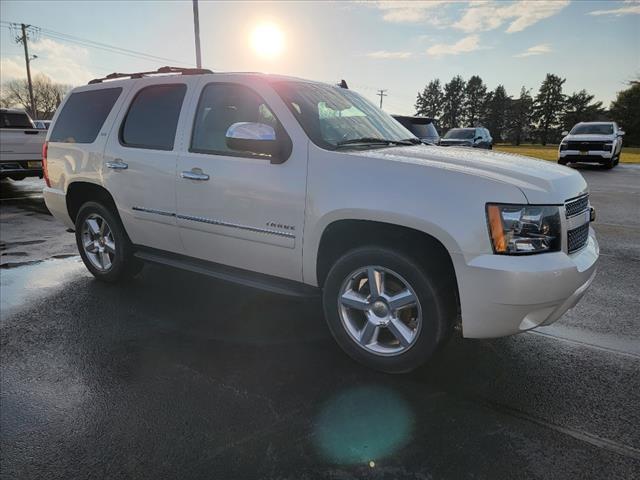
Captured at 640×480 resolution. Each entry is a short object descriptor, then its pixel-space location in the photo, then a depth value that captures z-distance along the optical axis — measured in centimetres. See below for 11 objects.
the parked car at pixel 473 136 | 2080
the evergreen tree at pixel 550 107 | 8756
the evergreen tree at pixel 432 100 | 11256
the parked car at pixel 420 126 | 1227
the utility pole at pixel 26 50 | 4999
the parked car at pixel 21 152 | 1096
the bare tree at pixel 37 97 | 7844
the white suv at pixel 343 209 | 265
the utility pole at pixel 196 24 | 1950
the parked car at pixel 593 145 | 1948
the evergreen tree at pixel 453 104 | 10781
